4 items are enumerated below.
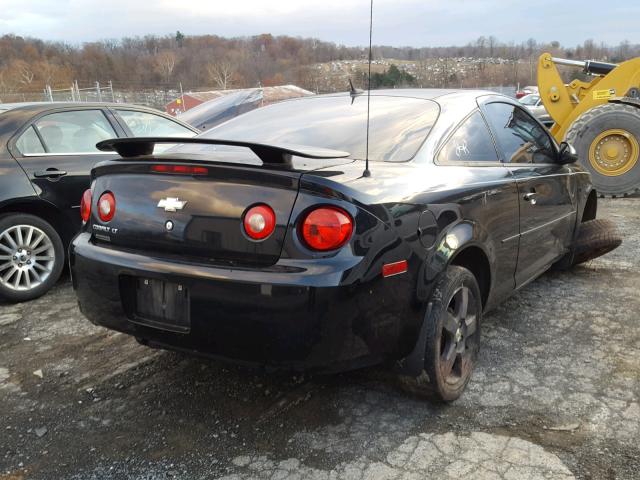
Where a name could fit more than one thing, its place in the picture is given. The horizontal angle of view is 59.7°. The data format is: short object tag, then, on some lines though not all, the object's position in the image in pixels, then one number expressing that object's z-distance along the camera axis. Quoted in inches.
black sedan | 168.4
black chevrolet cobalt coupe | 85.8
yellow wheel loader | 332.5
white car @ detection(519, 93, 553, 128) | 556.7
